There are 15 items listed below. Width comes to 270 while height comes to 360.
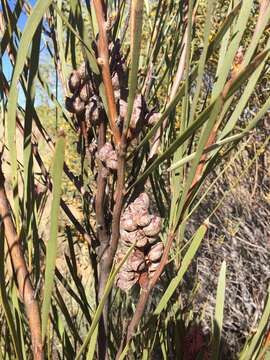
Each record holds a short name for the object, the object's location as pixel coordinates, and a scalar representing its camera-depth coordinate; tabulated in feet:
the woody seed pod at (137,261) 1.06
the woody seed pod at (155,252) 1.05
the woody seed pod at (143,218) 1.05
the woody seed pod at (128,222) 1.06
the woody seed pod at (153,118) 1.12
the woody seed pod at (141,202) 1.08
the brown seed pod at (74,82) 1.24
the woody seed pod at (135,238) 1.05
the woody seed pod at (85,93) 1.23
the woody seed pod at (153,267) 1.07
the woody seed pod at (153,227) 1.05
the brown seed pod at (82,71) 1.25
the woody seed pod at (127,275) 1.09
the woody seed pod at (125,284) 1.10
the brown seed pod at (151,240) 1.07
